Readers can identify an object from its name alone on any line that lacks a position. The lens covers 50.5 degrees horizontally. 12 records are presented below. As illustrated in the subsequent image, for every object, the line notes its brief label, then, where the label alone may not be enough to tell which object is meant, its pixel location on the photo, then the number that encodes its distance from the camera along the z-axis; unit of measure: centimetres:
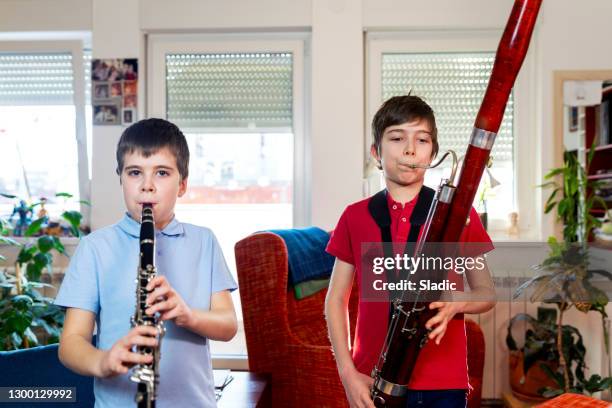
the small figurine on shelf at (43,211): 365
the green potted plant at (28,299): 279
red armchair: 268
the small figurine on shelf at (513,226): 353
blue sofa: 160
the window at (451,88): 362
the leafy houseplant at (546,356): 291
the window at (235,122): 373
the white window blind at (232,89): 373
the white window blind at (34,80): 386
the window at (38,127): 387
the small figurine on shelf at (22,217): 376
